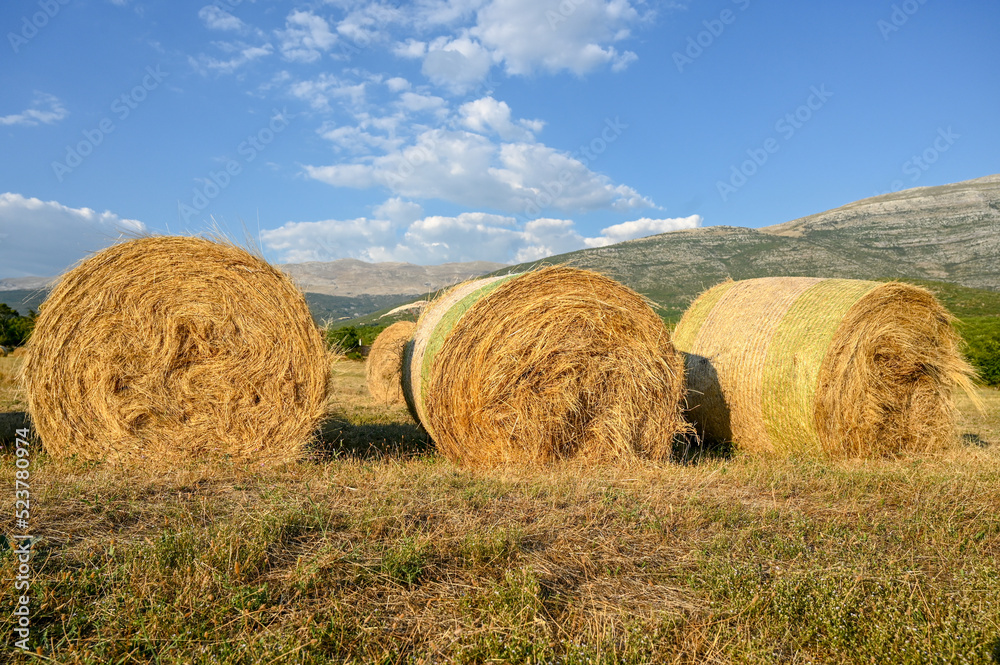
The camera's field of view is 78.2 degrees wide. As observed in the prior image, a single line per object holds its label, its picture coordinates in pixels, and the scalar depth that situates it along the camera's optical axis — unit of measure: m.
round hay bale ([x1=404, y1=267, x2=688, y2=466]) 5.88
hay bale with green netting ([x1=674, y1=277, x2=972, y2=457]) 6.52
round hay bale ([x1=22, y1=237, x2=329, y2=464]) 5.84
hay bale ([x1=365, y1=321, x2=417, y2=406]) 13.31
